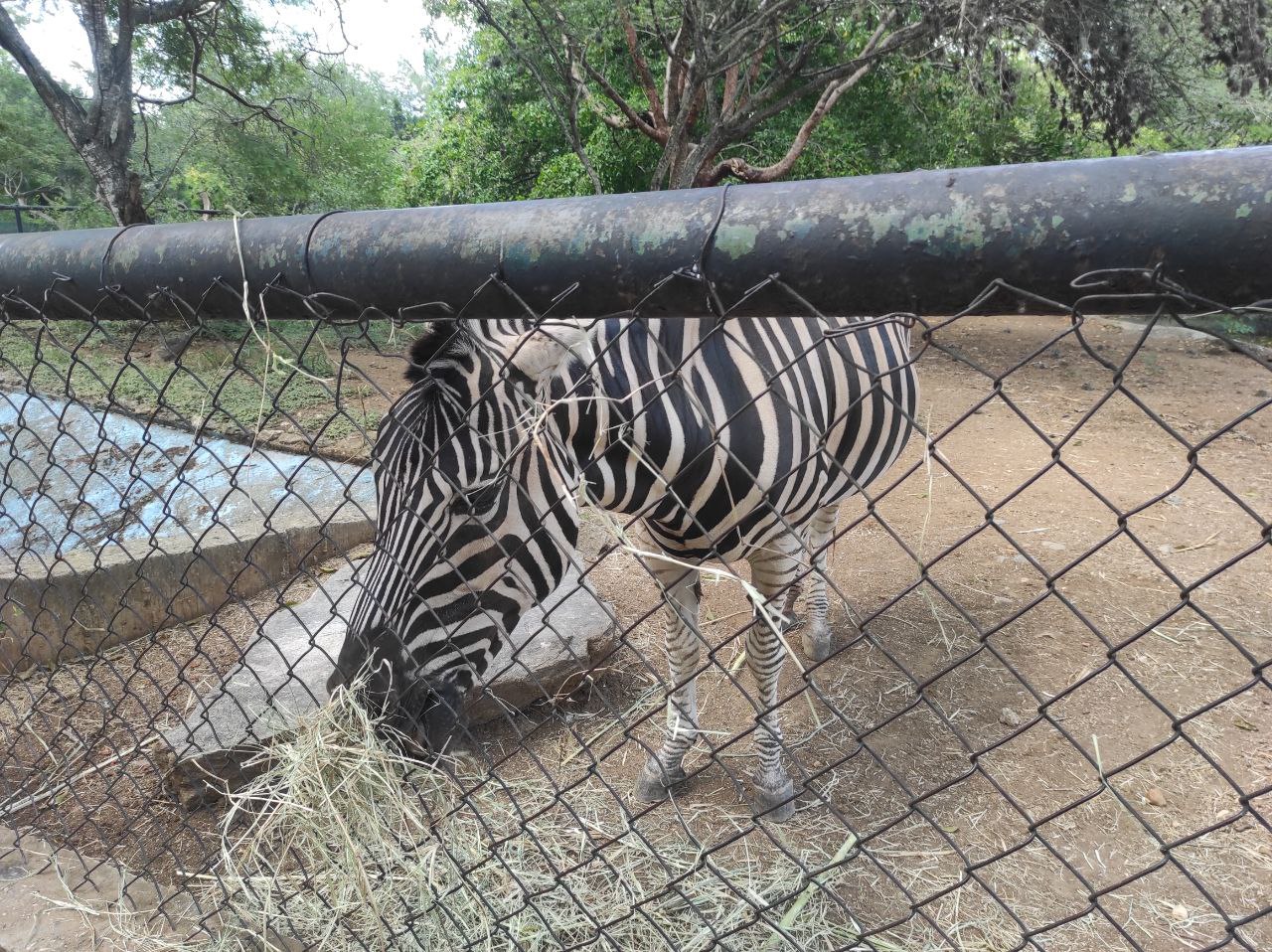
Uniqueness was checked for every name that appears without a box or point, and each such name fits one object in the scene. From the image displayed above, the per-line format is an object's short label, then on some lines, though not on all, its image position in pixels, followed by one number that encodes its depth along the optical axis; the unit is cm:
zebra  167
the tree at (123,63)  807
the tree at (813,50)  715
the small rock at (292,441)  596
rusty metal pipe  75
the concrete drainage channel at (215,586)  284
